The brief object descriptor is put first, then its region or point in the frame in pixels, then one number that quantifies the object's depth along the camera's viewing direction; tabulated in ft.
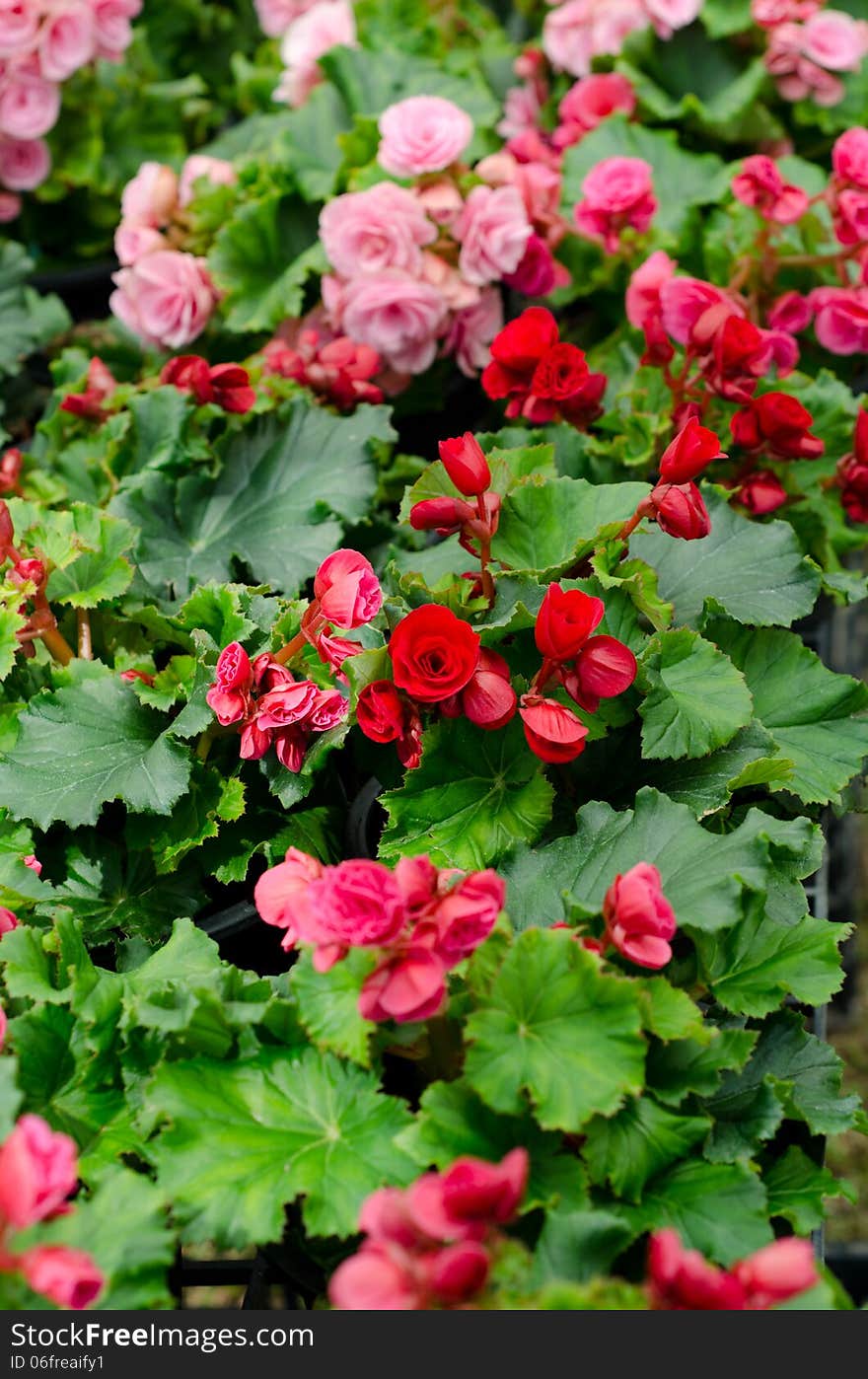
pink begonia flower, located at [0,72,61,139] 6.89
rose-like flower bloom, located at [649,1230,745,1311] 2.39
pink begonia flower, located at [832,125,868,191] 5.49
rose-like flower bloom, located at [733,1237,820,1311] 2.37
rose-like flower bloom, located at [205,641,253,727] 3.90
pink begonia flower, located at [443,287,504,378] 6.10
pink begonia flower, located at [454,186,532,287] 5.78
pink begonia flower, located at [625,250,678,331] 5.23
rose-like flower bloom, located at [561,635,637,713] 3.65
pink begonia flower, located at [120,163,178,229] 6.36
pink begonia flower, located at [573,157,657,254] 5.79
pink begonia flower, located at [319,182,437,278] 5.71
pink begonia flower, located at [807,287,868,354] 5.50
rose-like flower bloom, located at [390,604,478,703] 3.64
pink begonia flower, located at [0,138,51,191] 7.38
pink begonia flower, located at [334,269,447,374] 5.68
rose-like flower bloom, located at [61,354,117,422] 5.74
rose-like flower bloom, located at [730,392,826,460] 4.63
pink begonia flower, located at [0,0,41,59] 6.52
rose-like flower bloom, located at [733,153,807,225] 5.71
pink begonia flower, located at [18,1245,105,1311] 2.32
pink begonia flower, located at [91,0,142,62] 6.96
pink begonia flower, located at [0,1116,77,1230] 2.43
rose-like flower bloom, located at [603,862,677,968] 3.16
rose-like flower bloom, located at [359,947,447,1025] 2.99
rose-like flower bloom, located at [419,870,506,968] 3.06
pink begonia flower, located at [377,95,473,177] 5.84
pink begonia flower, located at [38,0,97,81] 6.70
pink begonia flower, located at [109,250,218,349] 6.14
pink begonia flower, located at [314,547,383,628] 3.82
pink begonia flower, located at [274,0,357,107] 7.16
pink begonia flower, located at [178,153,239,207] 6.54
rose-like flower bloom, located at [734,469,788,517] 4.97
